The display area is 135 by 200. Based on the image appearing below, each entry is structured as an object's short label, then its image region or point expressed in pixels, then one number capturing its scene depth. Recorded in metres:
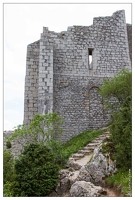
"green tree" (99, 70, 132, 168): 8.50
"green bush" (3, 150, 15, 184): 8.52
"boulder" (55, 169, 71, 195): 8.72
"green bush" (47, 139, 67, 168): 10.61
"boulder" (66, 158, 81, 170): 10.00
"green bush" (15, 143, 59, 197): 8.26
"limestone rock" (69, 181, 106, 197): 7.49
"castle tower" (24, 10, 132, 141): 14.16
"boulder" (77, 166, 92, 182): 8.70
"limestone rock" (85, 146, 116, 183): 8.86
